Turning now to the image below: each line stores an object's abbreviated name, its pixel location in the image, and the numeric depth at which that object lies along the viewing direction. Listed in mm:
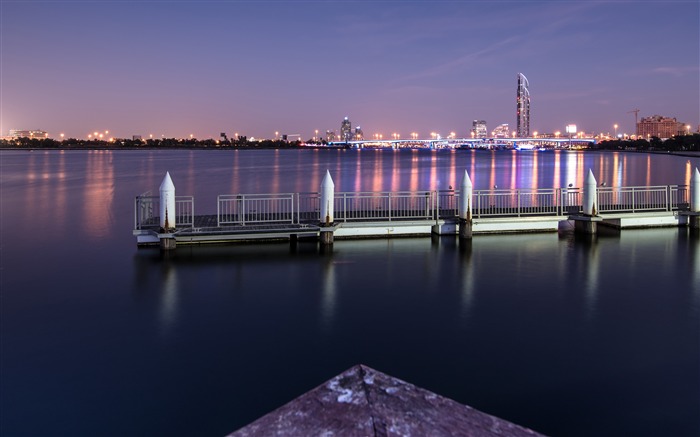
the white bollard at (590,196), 18766
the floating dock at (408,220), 16609
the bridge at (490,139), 165375
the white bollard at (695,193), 19688
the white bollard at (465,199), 17812
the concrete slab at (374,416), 2895
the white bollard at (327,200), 16875
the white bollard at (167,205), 15844
